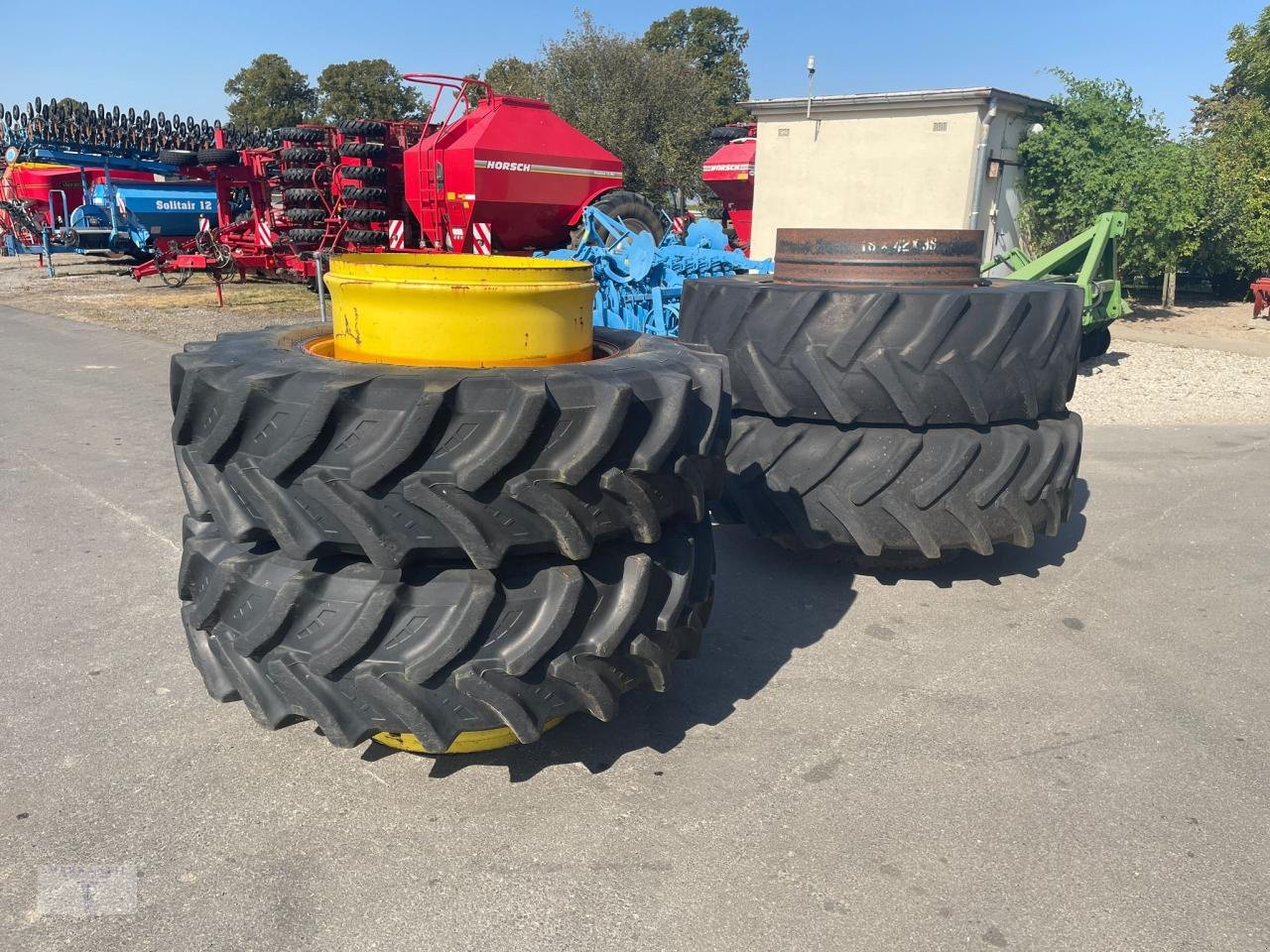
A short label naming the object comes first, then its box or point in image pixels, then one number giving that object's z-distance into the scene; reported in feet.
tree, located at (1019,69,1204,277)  43.70
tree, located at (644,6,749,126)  155.12
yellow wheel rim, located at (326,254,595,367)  7.93
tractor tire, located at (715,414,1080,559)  12.42
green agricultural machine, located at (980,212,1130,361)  27.94
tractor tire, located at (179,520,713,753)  7.44
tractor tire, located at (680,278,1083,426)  12.14
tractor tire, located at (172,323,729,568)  7.09
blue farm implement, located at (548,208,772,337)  25.95
